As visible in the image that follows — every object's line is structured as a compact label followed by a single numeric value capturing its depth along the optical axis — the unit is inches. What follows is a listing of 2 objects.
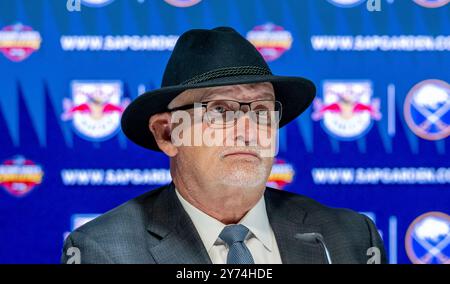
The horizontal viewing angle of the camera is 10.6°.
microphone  122.3
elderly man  124.4
